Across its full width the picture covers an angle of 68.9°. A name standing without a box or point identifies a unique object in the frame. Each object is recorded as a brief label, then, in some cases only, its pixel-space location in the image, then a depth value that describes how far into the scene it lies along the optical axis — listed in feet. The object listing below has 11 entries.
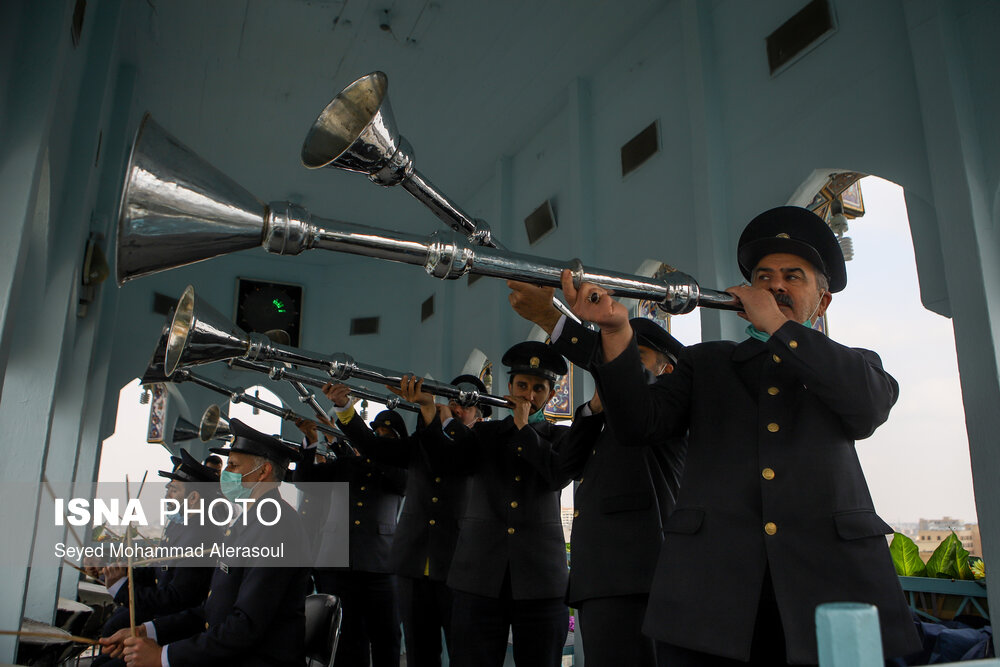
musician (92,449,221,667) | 11.76
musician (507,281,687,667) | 7.54
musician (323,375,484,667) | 13.09
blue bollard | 1.99
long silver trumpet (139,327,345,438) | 12.42
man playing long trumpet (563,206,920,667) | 4.76
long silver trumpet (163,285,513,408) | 9.04
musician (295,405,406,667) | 15.30
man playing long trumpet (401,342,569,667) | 10.21
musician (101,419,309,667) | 8.59
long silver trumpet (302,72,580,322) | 6.08
